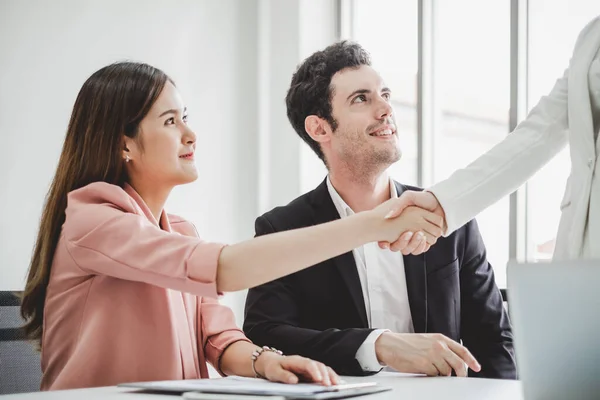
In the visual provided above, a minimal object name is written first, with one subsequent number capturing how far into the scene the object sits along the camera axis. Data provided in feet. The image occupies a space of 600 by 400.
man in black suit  5.92
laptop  2.95
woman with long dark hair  4.71
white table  4.02
